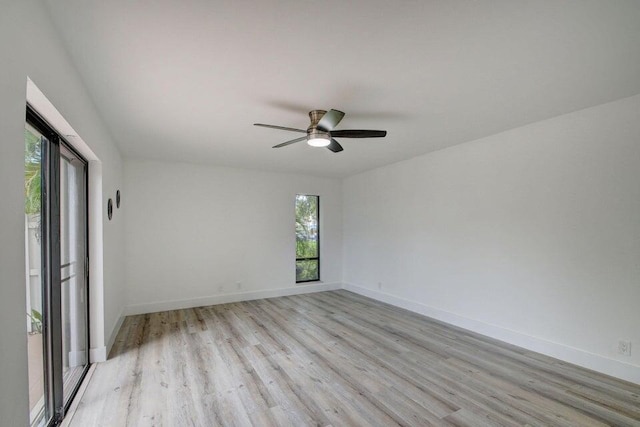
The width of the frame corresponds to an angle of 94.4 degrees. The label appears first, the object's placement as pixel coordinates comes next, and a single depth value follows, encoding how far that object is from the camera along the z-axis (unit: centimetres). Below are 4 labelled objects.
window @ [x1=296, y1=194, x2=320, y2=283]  639
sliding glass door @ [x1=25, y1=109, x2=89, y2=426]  185
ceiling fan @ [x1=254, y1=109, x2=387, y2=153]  279
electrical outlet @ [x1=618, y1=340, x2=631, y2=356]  270
